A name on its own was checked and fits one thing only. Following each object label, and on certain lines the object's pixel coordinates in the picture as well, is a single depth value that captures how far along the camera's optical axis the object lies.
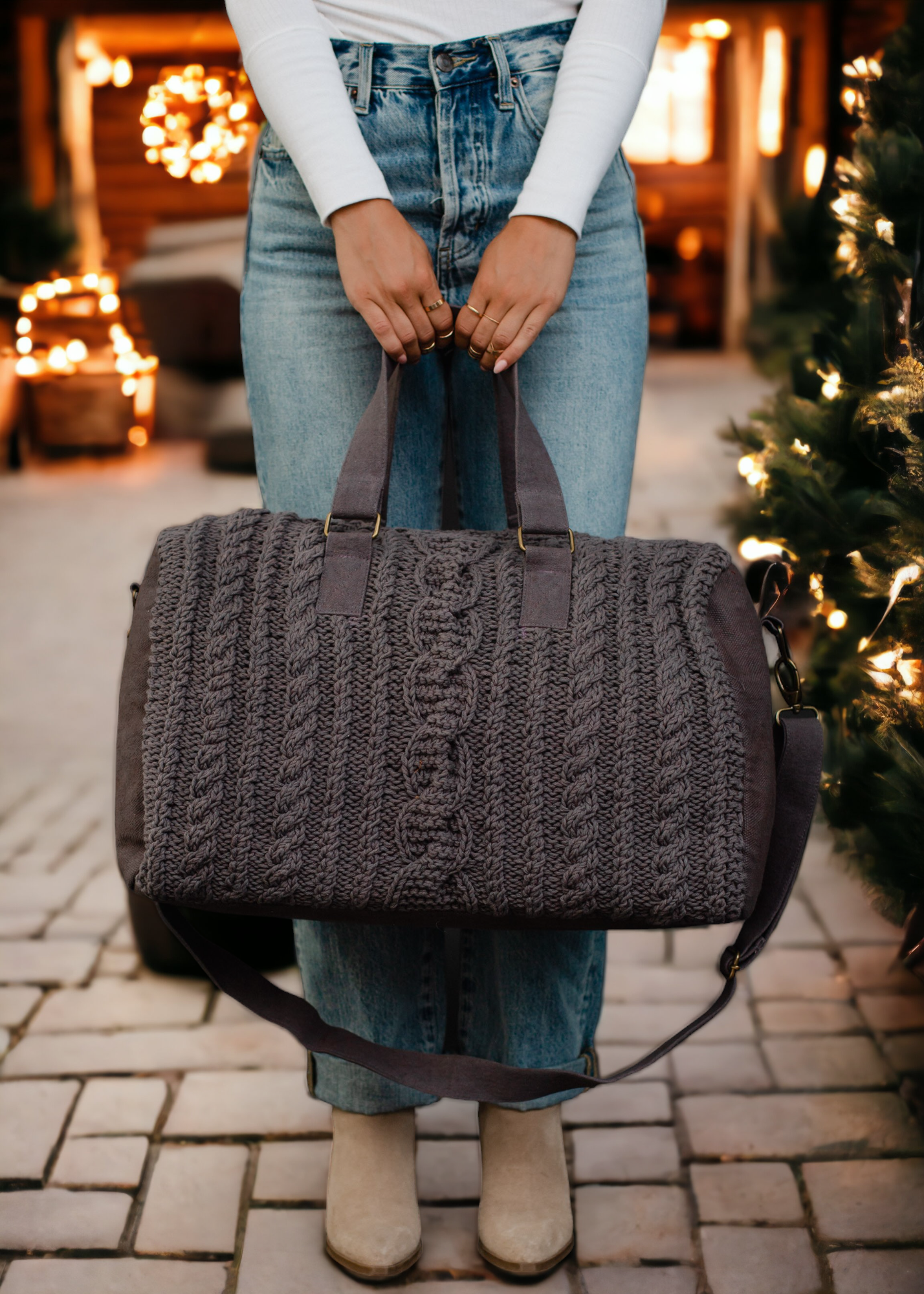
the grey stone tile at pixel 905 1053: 1.62
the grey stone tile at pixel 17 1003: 1.77
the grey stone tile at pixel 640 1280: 1.24
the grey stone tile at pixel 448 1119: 1.51
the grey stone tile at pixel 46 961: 1.88
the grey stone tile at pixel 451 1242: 1.26
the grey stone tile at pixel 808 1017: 1.72
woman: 1.06
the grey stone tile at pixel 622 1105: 1.53
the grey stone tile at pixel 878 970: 1.83
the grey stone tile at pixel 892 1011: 1.73
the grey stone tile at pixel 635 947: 1.96
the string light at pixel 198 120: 2.71
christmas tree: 1.27
